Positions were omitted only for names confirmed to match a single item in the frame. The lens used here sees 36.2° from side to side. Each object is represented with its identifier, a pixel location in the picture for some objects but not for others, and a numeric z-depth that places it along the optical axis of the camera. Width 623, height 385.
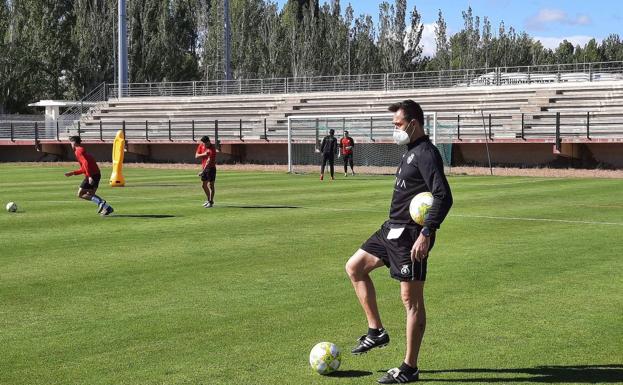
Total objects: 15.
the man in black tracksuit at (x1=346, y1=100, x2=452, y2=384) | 6.89
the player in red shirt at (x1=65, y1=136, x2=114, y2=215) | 20.58
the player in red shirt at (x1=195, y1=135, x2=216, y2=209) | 22.23
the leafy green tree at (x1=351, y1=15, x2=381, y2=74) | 91.25
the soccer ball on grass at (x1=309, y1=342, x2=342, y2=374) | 7.18
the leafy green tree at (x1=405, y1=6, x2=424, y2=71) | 90.19
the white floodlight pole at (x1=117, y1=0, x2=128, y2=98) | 55.00
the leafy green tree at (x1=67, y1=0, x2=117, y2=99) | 79.00
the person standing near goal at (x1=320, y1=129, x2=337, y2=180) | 35.72
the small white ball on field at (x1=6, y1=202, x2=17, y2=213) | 20.70
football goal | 42.94
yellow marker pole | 30.66
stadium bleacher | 43.62
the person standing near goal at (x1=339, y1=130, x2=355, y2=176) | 37.91
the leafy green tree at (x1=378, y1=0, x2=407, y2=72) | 89.38
